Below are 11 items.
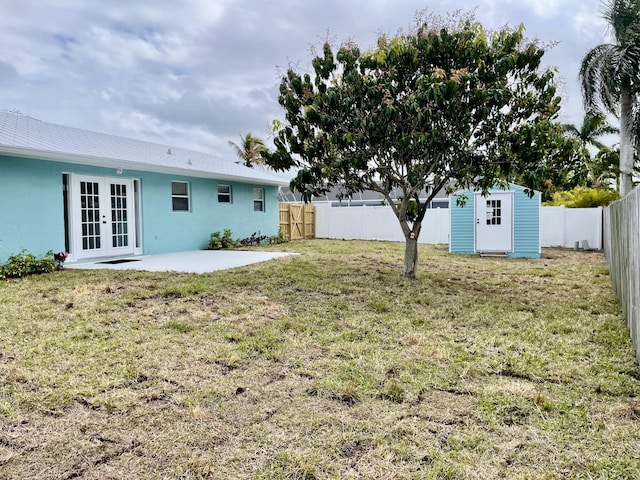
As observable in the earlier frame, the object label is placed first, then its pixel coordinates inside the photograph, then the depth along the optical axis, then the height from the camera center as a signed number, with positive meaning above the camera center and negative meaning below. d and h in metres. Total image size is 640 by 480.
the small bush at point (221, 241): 14.45 -0.39
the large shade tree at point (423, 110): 6.88 +1.96
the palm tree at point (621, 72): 15.12 +5.40
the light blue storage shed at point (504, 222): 13.20 +0.10
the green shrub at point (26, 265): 8.65 -0.69
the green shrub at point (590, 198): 16.64 +1.01
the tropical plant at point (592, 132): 20.35 +4.49
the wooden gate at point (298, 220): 19.33 +0.38
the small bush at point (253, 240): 15.91 -0.42
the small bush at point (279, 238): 17.28 -0.40
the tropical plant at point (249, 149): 32.19 +6.03
